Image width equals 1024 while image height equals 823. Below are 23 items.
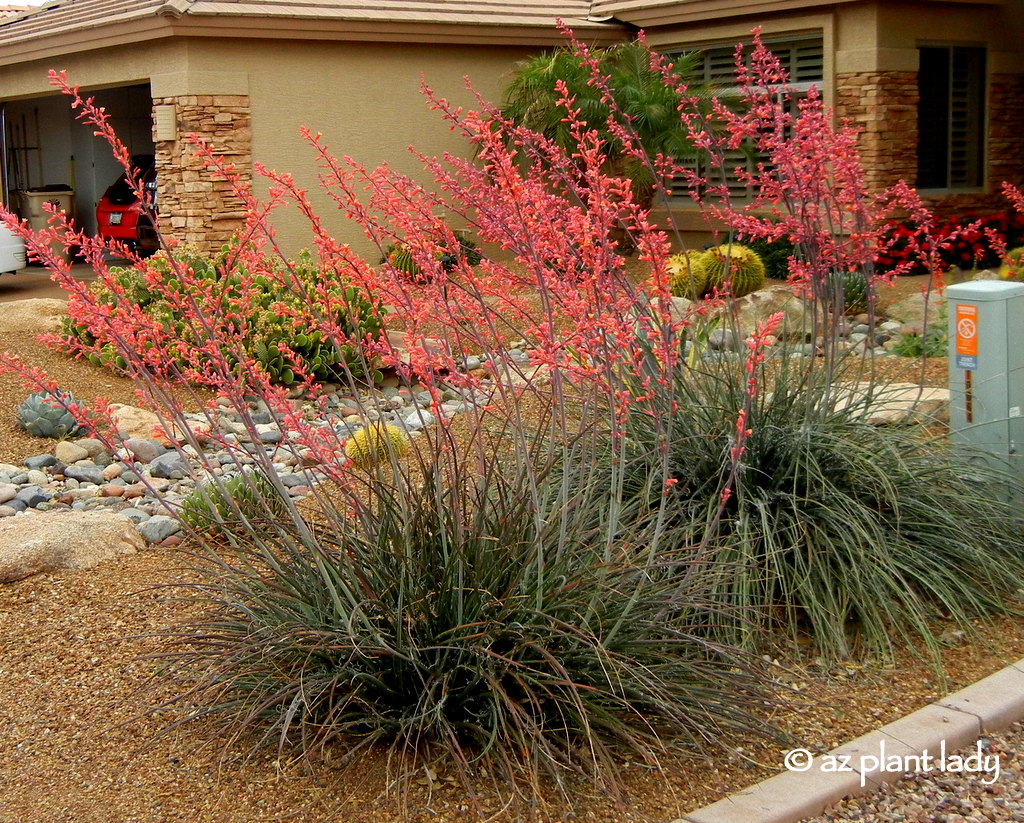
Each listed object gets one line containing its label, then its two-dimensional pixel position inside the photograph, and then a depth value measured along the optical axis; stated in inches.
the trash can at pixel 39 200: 853.2
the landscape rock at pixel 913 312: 434.9
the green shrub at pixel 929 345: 379.9
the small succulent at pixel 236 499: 211.6
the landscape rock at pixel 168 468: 311.6
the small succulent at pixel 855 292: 430.0
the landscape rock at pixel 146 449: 332.2
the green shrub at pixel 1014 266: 388.8
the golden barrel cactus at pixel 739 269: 485.7
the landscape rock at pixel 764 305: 444.1
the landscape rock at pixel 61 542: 212.2
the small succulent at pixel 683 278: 491.2
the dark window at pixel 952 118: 647.1
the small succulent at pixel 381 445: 259.6
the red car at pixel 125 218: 775.1
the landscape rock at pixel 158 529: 237.1
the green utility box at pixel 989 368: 215.2
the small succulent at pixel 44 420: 351.6
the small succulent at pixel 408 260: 539.2
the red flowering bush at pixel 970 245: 586.9
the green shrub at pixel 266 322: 395.9
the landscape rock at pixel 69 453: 334.0
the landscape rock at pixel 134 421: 347.9
